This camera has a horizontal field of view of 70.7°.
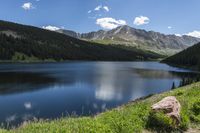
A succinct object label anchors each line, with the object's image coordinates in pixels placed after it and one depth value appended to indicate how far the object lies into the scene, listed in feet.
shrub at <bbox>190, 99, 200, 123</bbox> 28.45
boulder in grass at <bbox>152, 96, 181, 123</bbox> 24.98
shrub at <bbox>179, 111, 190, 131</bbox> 25.36
